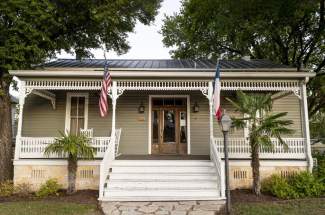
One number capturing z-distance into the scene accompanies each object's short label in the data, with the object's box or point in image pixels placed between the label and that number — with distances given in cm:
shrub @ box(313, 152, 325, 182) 802
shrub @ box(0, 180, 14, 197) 783
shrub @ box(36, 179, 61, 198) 766
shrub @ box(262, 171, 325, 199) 721
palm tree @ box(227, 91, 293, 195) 726
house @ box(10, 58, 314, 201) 763
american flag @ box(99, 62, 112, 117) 773
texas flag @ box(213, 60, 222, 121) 679
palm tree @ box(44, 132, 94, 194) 756
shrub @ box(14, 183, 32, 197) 796
